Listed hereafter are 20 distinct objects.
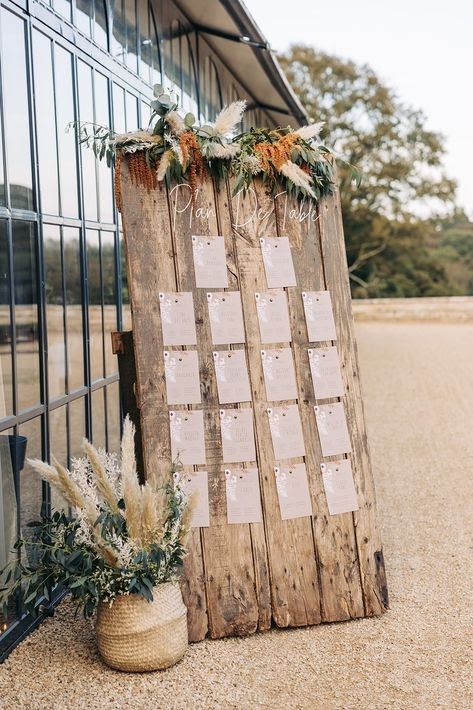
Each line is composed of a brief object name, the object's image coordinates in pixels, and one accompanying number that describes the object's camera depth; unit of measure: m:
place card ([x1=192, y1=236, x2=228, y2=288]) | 3.69
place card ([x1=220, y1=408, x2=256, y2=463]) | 3.68
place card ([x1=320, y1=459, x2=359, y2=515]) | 3.79
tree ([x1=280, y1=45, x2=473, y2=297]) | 31.62
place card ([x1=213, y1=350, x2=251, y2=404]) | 3.69
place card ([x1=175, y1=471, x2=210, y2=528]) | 3.62
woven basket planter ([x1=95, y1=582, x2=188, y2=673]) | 3.22
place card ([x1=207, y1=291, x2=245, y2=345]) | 3.70
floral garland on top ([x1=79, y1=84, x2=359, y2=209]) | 3.56
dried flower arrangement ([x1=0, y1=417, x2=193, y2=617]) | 3.21
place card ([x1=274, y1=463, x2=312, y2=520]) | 3.73
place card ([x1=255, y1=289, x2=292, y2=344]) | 3.76
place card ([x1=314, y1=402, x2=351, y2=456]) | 3.80
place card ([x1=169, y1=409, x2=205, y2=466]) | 3.62
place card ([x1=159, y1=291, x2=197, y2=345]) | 3.64
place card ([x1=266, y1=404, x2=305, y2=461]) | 3.74
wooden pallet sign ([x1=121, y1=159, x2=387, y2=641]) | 3.63
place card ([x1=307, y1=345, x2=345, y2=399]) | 3.80
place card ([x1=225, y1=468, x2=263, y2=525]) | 3.67
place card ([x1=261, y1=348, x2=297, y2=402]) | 3.75
